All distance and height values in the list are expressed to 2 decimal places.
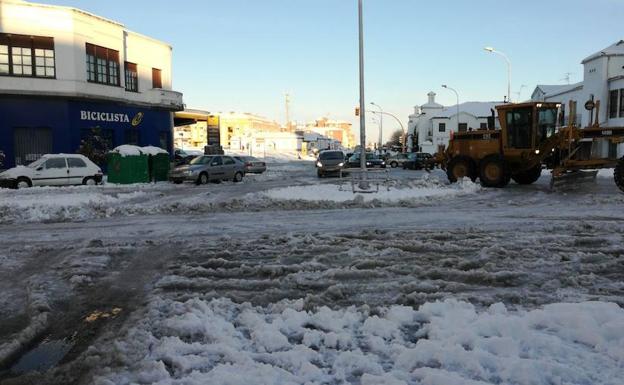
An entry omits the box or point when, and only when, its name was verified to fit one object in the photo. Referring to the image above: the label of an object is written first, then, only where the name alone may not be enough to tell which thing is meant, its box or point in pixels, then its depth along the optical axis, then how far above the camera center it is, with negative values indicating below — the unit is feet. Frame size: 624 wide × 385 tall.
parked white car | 72.74 -2.41
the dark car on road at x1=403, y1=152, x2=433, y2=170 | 150.61 -2.06
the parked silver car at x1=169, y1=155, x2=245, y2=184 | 85.46 -2.53
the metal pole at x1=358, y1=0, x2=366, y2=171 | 64.90 +6.46
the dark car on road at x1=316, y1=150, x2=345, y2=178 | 104.17 -1.68
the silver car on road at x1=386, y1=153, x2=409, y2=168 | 180.88 -2.02
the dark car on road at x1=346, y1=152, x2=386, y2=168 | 132.08 -1.92
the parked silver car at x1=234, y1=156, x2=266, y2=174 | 121.19 -2.38
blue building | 96.07 +14.79
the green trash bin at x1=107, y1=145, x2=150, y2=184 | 86.48 -1.61
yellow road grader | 60.08 +0.57
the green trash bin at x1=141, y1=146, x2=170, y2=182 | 91.15 -1.32
